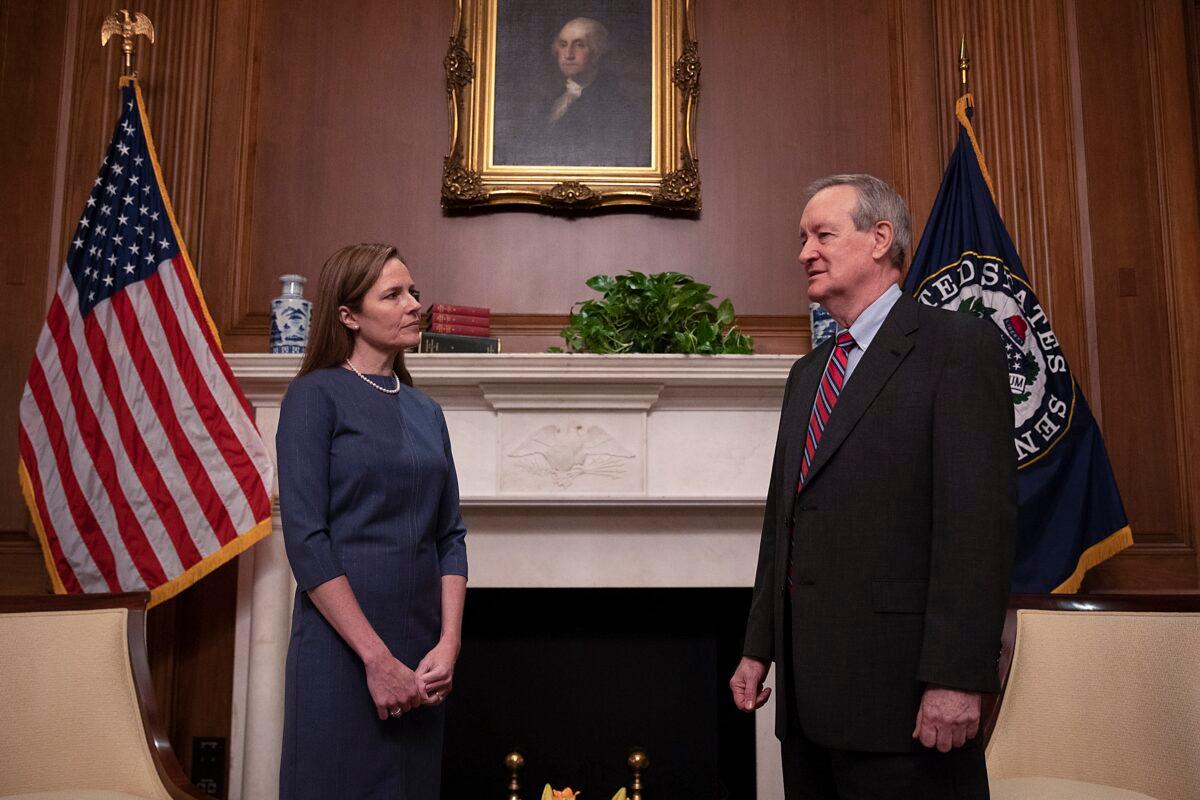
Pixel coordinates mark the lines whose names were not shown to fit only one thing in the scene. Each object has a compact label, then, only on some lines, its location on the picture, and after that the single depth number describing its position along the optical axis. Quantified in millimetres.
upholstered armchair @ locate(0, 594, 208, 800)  2328
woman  1762
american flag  3039
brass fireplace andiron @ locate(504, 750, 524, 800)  2881
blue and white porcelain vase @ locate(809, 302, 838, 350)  3246
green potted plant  3211
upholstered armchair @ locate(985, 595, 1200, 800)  2352
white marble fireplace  3172
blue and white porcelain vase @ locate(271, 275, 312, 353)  3213
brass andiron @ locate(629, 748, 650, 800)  2905
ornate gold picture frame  3621
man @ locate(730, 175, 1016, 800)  1510
